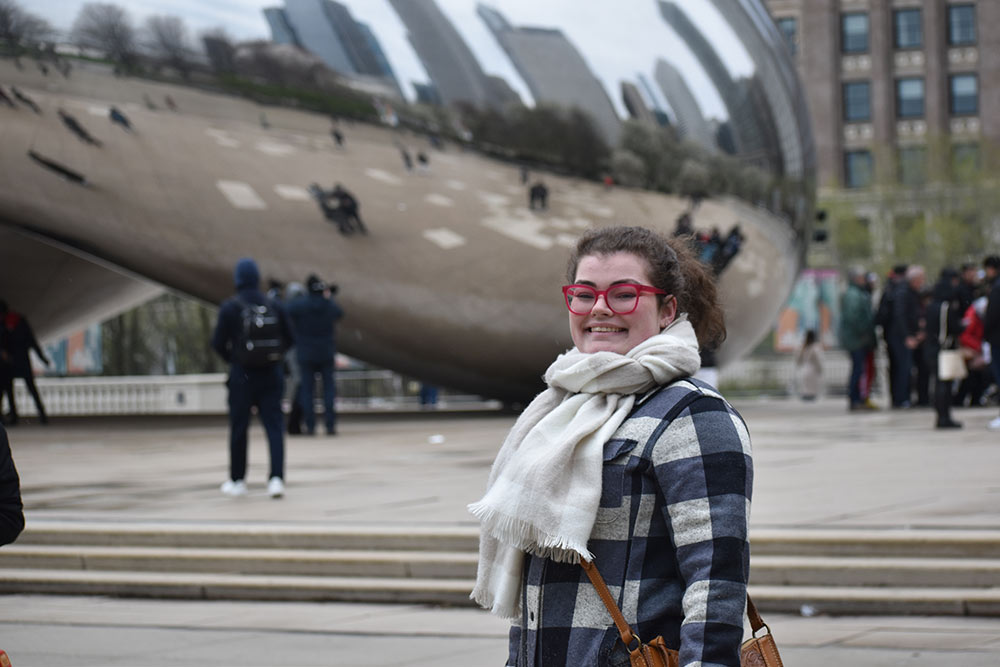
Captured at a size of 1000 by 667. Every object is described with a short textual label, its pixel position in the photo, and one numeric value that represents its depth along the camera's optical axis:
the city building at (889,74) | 61.62
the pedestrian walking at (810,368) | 22.83
